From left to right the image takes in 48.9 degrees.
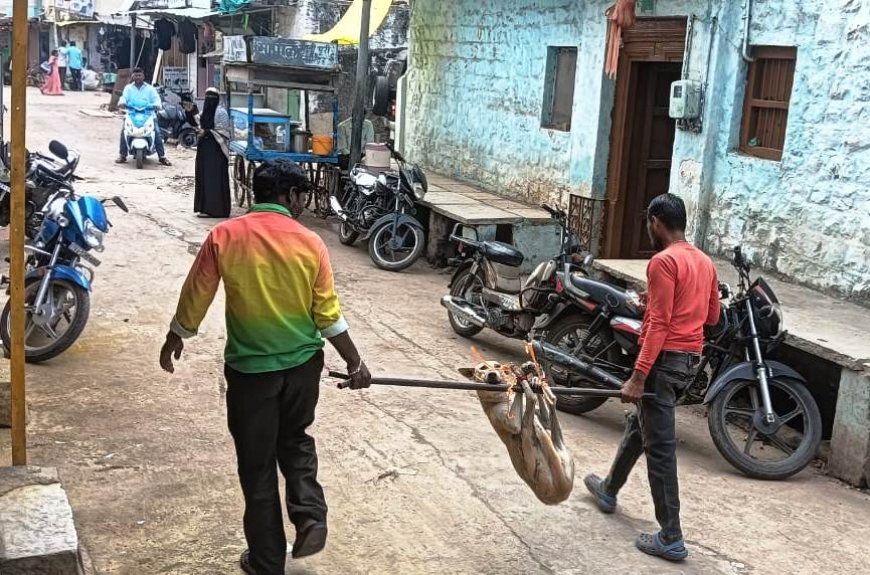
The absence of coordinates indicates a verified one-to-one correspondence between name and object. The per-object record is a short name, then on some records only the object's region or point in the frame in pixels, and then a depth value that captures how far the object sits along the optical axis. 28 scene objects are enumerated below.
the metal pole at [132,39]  28.52
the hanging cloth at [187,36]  26.64
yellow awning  15.24
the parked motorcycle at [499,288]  6.96
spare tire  16.70
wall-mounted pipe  7.77
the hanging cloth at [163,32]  27.83
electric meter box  8.17
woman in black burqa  12.47
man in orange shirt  4.20
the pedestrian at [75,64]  33.34
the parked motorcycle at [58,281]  6.36
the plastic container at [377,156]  11.69
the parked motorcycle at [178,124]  20.20
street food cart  12.13
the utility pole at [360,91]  12.79
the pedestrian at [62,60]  33.16
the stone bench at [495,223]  9.97
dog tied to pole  3.87
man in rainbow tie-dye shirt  3.53
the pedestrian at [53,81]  31.23
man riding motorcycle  16.73
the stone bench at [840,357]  5.31
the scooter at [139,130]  16.69
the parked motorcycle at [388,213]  10.47
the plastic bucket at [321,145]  12.55
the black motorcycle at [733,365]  5.45
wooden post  3.69
